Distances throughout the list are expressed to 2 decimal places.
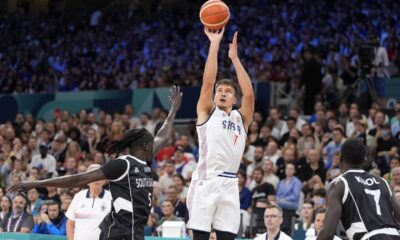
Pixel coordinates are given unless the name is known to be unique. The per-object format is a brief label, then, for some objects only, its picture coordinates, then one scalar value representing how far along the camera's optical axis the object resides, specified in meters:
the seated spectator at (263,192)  17.52
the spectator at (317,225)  14.01
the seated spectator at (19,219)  17.16
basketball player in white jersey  10.12
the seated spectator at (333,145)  18.83
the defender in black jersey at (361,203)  9.00
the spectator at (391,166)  16.64
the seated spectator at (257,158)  19.30
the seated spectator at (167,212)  17.20
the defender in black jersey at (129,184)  10.00
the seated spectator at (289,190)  17.72
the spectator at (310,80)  23.58
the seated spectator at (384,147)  18.23
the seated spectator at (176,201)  17.84
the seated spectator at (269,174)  18.45
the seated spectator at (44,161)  22.05
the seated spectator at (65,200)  17.58
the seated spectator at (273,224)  13.63
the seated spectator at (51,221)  16.92
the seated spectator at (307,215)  15.97
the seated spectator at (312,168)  18.39
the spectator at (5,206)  18.08
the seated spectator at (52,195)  19.31
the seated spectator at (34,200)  19.02
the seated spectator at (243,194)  18.02
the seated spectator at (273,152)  19.41
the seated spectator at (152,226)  16.78
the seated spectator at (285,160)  18.89
